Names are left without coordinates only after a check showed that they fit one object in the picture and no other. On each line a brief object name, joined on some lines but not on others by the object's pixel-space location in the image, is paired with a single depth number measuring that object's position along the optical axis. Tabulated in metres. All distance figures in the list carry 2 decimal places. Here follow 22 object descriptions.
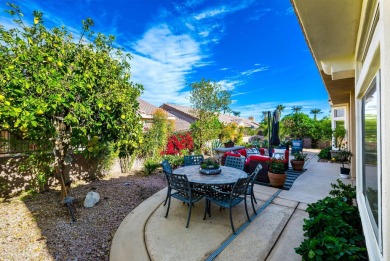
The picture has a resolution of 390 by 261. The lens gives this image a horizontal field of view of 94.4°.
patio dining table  3.97
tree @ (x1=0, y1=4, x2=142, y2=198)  3.03
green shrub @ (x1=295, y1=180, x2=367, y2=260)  1.75
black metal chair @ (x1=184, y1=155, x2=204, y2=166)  6.42
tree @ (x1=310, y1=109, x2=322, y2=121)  37.34
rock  4.58
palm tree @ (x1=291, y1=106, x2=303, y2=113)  40.97
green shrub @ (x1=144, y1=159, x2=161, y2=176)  7.65
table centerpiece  4.55
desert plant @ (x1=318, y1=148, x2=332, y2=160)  11.22
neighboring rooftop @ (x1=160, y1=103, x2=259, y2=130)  22.94
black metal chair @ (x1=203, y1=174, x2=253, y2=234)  3.68
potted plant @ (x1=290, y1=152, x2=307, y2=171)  8.25
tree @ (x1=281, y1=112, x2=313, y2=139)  18.51
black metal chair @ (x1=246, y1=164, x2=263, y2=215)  4.19
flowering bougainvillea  10.73
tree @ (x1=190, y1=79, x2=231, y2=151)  12.48
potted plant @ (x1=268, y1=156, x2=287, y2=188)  5.94
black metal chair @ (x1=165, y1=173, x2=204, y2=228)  3.85
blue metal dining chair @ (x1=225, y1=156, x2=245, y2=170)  5.83
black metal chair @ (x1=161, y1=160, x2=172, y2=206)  4.95
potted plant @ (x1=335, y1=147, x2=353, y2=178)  7.04
